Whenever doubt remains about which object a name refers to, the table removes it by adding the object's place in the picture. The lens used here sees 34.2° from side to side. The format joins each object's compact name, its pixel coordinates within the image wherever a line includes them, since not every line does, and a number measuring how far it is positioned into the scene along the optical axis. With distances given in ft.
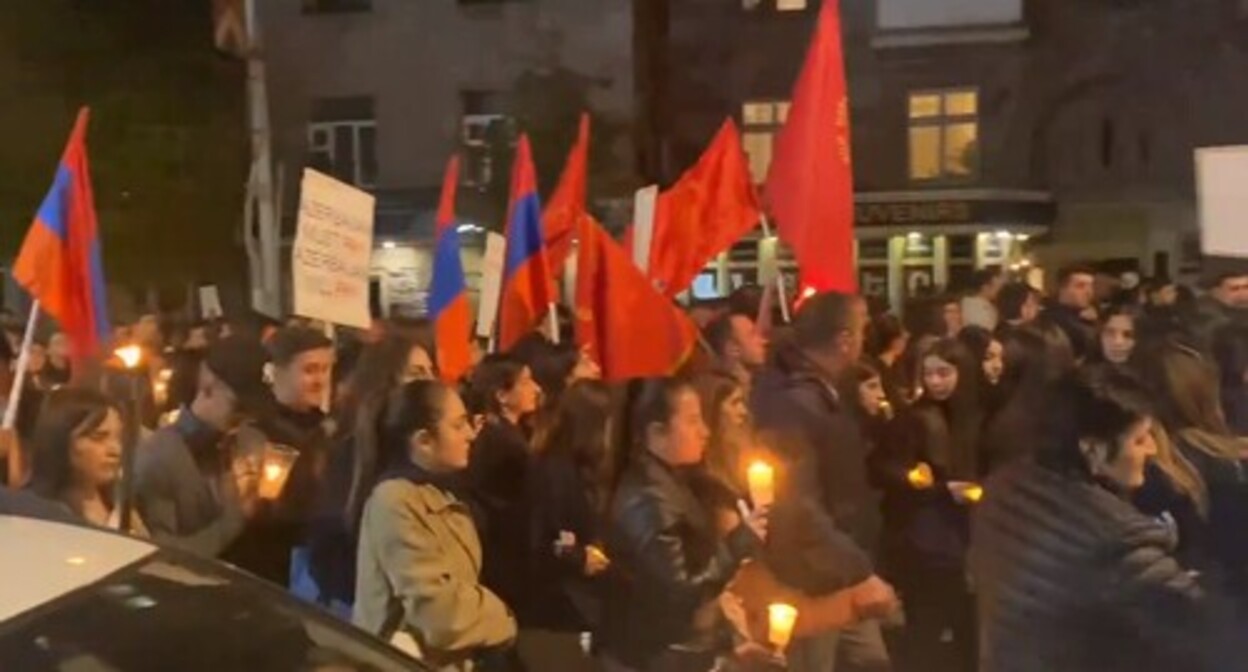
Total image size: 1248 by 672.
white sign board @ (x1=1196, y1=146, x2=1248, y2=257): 22.06
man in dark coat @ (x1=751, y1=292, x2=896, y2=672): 20.06
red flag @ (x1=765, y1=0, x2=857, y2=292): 25.94
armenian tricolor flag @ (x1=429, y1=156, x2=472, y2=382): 27.53
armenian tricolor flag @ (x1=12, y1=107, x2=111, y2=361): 24.34
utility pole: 67.56
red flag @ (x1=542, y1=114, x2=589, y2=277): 35.58
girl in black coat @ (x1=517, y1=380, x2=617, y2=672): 20.85
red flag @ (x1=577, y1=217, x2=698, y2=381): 23.90
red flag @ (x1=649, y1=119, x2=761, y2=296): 32.55
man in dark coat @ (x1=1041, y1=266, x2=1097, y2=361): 30.50
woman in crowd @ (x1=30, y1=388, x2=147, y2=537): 16.46
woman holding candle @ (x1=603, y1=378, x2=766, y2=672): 18.24
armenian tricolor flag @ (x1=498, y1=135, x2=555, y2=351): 29.04
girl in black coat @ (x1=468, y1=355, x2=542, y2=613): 20.94
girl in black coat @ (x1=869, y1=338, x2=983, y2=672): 24.52
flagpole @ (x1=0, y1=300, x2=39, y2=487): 18.93
